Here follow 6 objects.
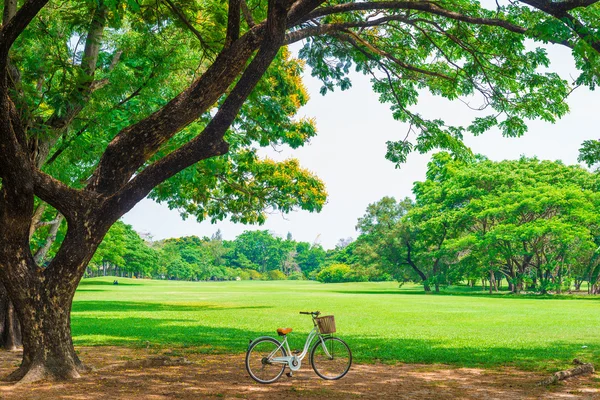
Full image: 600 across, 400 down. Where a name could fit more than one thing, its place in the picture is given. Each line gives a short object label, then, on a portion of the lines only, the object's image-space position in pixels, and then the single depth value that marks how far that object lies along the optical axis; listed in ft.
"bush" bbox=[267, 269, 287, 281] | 406.21
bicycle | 27.89
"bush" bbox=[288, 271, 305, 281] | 421.59
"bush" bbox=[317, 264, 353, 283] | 316.19
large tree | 28.73
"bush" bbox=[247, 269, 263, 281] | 402.11
